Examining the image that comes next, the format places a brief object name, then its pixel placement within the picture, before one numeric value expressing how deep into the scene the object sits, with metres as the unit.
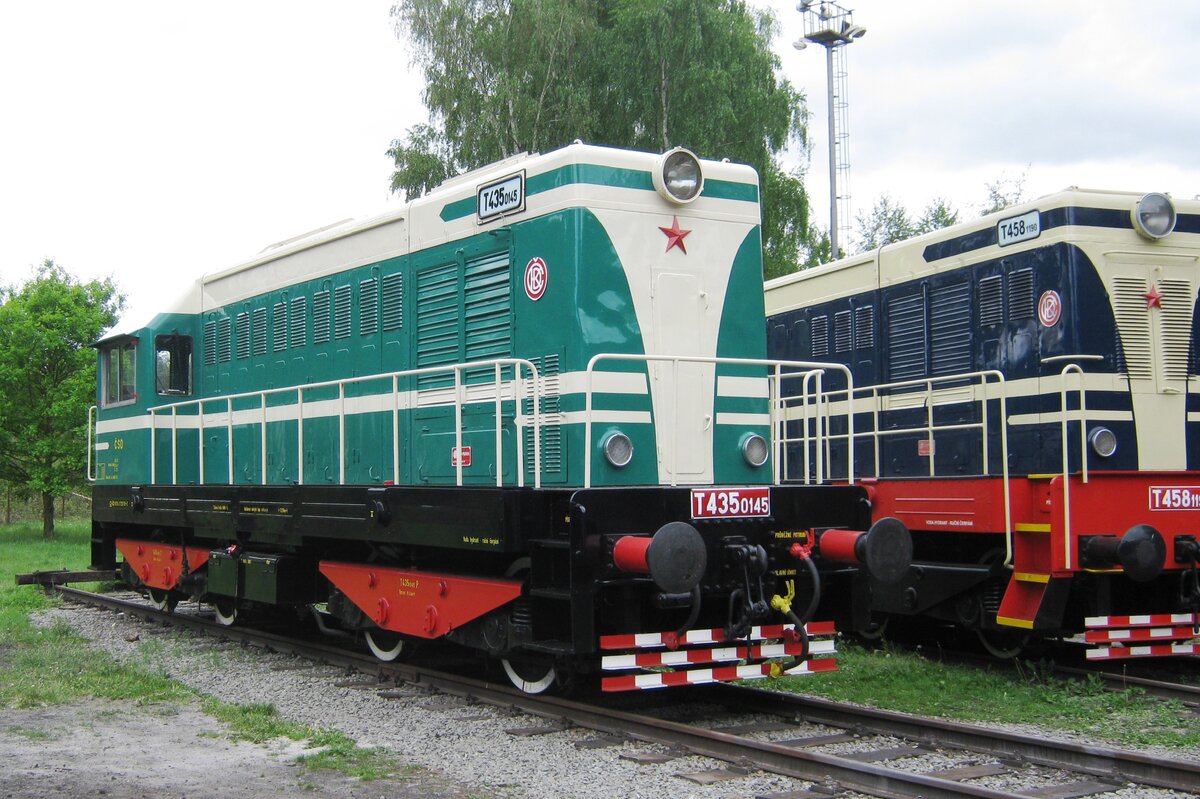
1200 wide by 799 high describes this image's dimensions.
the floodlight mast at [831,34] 24.41
